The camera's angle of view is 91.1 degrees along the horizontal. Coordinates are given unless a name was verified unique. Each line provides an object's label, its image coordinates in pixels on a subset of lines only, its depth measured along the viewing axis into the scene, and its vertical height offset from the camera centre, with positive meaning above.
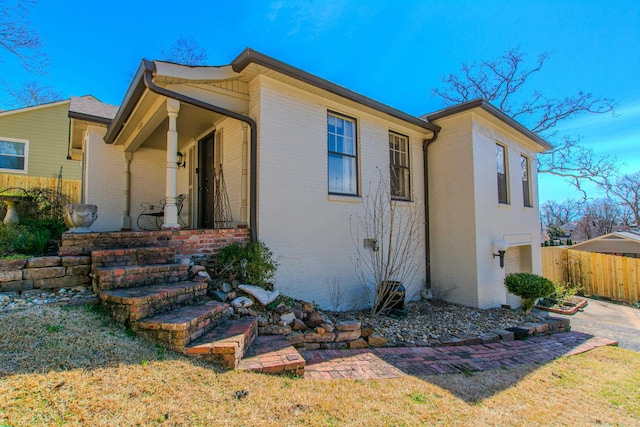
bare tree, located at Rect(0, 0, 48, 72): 7.48 +5.03
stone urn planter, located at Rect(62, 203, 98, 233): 4.32 +0.28
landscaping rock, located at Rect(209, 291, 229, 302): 4.04 -0.78
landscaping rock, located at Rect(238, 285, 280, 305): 4.35 -0.82
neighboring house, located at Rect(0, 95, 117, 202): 11.86 +3.72
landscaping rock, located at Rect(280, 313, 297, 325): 4.15 -1.11
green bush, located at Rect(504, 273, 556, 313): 7.14 -1.24
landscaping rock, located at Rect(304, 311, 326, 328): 4.34 -1.19
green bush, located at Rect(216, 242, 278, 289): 4.68 -0.42
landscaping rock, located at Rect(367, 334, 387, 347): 4.31 -1.46
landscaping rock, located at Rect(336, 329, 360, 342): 4.23 -1.37
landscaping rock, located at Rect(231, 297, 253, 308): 4.03 -0.86
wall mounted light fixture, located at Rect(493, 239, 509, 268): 7.52 -0.32
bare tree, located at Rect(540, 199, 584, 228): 42.62 +2.85
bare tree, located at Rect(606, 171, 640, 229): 27.55 +3.59
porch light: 8.27 +2.00
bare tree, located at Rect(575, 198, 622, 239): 33.75 +1.62
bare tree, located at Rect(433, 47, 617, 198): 14.85 +6.39
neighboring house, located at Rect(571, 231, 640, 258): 14.45 -0.57
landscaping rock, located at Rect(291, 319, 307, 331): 4.15 -1.20
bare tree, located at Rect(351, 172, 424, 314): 6.15 -0.13
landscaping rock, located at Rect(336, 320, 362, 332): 4.30 -1.26
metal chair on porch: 8.12 +0.51
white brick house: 5.26 +1.45
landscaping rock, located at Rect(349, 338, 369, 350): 4.22 -1.47
